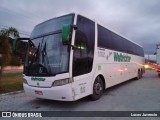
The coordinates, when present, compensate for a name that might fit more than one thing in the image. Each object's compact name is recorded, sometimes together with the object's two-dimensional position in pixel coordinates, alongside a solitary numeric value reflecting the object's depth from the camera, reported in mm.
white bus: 3721
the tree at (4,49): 6280
